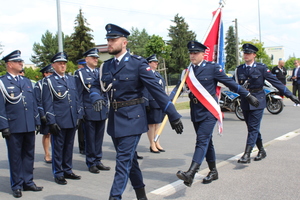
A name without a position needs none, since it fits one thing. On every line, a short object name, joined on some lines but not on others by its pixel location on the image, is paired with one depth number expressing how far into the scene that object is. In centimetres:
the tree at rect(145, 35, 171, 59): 3195
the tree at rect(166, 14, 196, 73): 6400
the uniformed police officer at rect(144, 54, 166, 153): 739
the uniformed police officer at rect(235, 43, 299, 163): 629
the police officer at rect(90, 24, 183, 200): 383
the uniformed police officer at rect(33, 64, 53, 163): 550
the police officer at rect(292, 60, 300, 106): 1578
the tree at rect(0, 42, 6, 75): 3830
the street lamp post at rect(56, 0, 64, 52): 1767
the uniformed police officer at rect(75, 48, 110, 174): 616
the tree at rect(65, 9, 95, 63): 5306
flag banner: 625
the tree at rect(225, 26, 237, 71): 7231
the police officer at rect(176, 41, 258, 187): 507
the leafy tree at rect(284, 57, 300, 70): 9499
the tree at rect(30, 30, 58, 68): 7331
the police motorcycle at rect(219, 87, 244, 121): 1244
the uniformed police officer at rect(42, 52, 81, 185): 543
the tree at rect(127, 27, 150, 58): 8988
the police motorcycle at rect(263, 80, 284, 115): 1298
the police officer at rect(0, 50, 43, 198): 487
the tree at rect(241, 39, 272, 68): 3983
